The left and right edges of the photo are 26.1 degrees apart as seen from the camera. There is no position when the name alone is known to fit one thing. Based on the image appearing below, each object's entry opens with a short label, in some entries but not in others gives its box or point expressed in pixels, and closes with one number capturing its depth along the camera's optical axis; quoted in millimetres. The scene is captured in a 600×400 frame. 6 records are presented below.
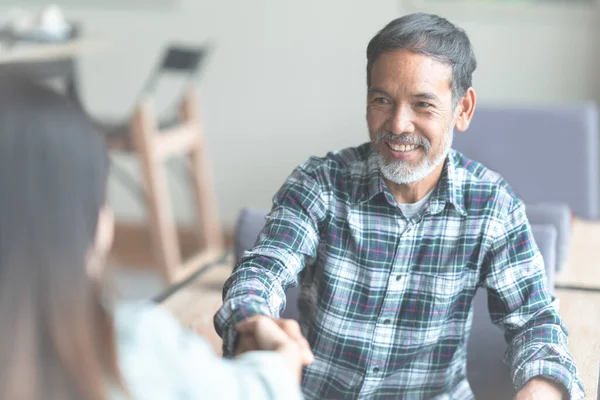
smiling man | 1831
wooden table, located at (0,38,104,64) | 3456
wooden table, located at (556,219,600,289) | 2219
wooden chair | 3645
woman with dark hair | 1308
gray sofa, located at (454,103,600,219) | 2823
